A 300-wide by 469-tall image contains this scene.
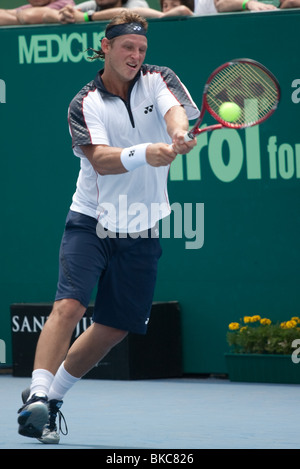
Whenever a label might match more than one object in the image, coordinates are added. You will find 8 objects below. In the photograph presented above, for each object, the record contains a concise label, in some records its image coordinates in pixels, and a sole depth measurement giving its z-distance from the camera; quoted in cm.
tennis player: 949
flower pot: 1368
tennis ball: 942
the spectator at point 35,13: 1499
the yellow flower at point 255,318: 1396
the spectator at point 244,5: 1390
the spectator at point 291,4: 1369
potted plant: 1366
